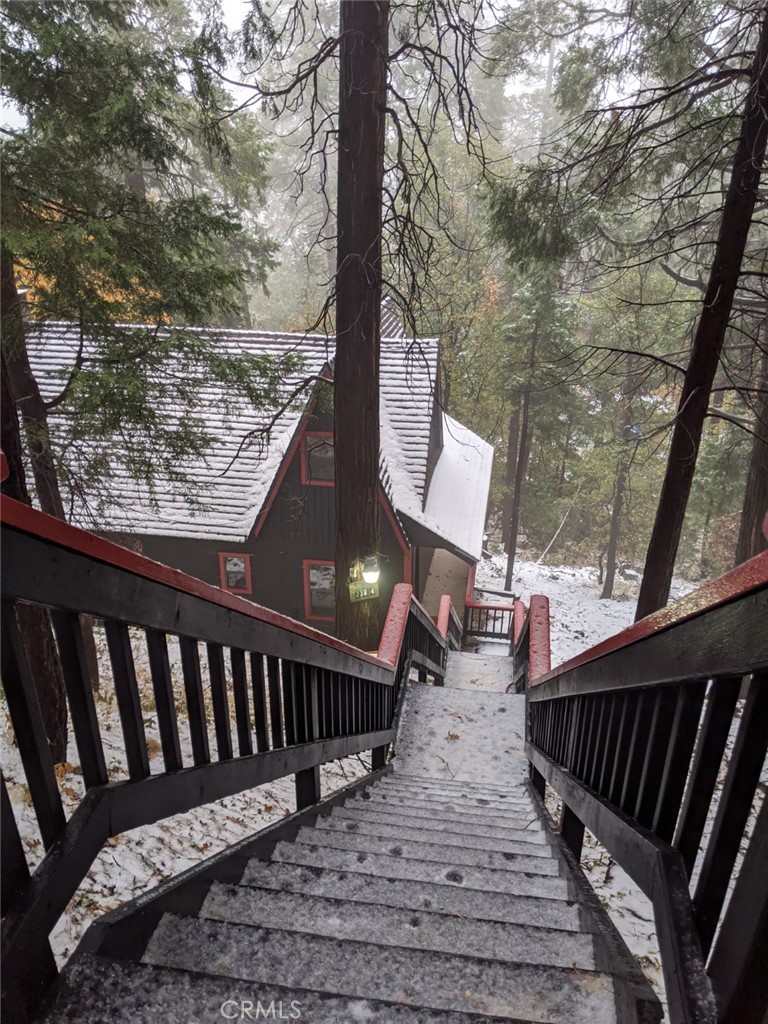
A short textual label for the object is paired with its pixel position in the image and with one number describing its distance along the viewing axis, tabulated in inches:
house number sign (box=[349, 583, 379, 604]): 270.2
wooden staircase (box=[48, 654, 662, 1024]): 58.6
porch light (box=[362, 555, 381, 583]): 271.6
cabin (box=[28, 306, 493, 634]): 525.0
